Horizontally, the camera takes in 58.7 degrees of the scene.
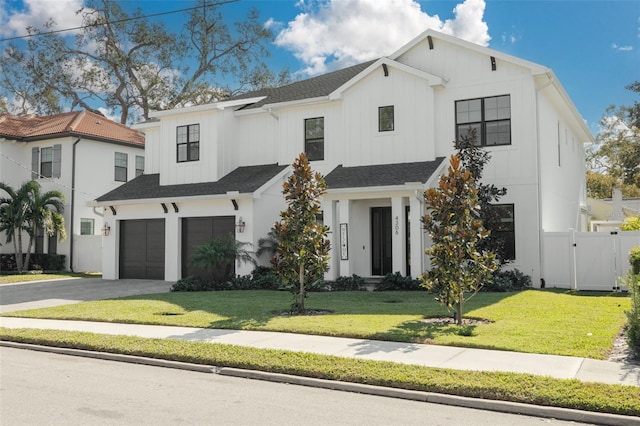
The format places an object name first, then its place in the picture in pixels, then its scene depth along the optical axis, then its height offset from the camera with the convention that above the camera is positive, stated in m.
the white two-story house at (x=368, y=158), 17.41 +2.75
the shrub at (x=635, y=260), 9.75 -0.44
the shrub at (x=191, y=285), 17.98 -1.54
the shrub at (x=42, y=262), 26.59 -1.16
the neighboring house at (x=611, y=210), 28.57 +1.53
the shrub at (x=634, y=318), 7.97 -1.20
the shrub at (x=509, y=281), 15.86 -1.32
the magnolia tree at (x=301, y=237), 12.42 -0.03
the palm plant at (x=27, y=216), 25.17 +0.96
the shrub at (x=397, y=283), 16.69 -1.41
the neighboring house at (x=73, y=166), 27.03 +3.55
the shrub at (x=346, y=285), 17.47 -1.51
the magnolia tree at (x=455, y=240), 10.28 -0.09
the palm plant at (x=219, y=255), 18.09 -0.60
